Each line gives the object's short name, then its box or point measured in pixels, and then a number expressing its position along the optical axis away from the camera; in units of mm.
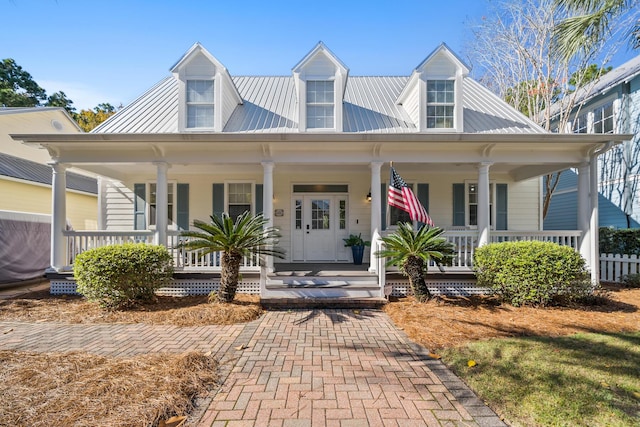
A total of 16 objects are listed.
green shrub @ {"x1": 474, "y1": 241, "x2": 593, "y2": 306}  5891
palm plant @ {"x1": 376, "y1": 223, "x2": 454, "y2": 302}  6074
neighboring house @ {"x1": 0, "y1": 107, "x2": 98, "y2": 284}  8562
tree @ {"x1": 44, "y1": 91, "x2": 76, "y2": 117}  30322
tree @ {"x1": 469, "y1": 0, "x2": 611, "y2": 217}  10523
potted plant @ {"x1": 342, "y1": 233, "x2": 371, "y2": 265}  8898
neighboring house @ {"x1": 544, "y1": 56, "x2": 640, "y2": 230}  10398
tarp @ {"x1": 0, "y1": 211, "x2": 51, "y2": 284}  8312
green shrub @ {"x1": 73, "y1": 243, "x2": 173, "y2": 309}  5785
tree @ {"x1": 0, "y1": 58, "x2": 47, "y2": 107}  28406
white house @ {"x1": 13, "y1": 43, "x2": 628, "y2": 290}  6910
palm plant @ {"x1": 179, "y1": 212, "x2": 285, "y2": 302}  5938
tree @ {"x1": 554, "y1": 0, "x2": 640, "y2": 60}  7379
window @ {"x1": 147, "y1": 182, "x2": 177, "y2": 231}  9539
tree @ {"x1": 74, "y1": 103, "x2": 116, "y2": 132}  27109
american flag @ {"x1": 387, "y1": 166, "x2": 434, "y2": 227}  6238
